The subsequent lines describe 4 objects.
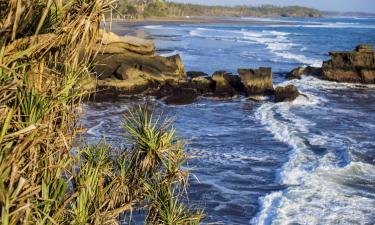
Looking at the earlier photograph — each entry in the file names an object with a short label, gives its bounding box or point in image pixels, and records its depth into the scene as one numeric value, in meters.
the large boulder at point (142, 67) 28.72
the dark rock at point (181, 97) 26.27
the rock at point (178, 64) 30.35
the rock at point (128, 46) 30.16
